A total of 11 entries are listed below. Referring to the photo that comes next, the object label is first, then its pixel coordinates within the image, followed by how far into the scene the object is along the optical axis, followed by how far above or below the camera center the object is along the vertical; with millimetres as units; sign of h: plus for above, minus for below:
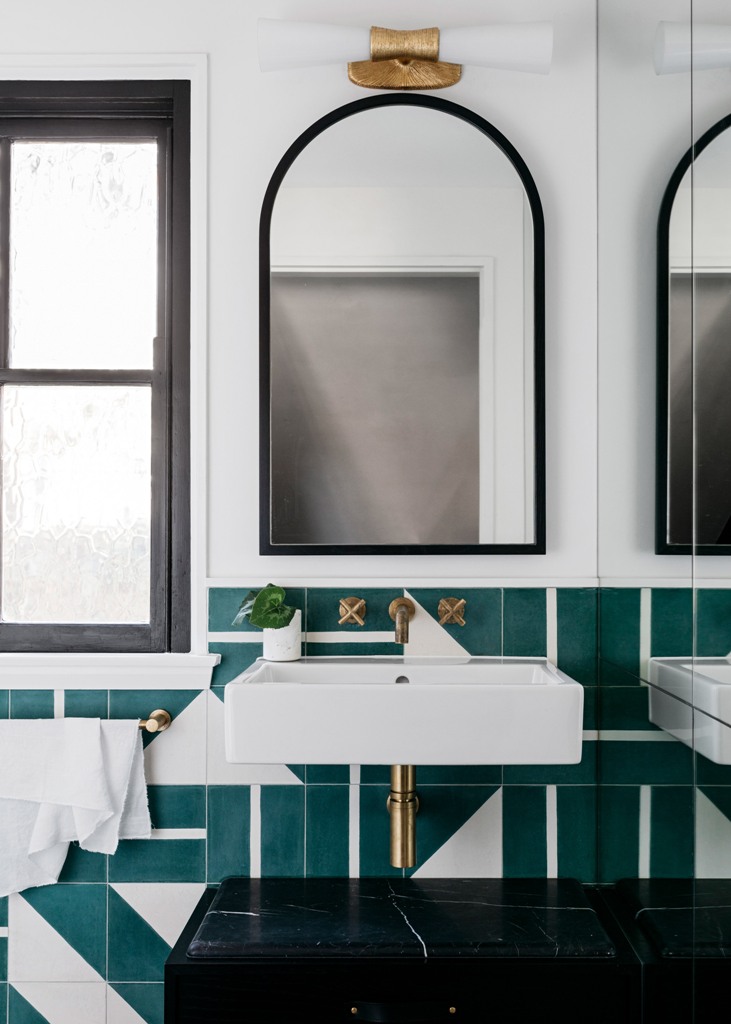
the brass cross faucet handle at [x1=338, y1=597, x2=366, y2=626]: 1679 -198
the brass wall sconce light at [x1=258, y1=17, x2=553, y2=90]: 1637 +968
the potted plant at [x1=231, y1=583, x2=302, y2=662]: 1617 -213
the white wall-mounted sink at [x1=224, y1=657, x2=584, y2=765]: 1376 -356
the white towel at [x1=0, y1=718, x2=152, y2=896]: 1646 -564
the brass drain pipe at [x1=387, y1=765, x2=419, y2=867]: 1560 -592
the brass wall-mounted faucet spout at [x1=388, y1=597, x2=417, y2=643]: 1651 -202
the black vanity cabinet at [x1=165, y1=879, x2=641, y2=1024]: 1350 -788
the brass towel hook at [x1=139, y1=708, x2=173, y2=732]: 1660 -430
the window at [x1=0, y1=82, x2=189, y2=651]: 1758 +319
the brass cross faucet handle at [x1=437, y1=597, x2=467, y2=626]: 1681 -197
